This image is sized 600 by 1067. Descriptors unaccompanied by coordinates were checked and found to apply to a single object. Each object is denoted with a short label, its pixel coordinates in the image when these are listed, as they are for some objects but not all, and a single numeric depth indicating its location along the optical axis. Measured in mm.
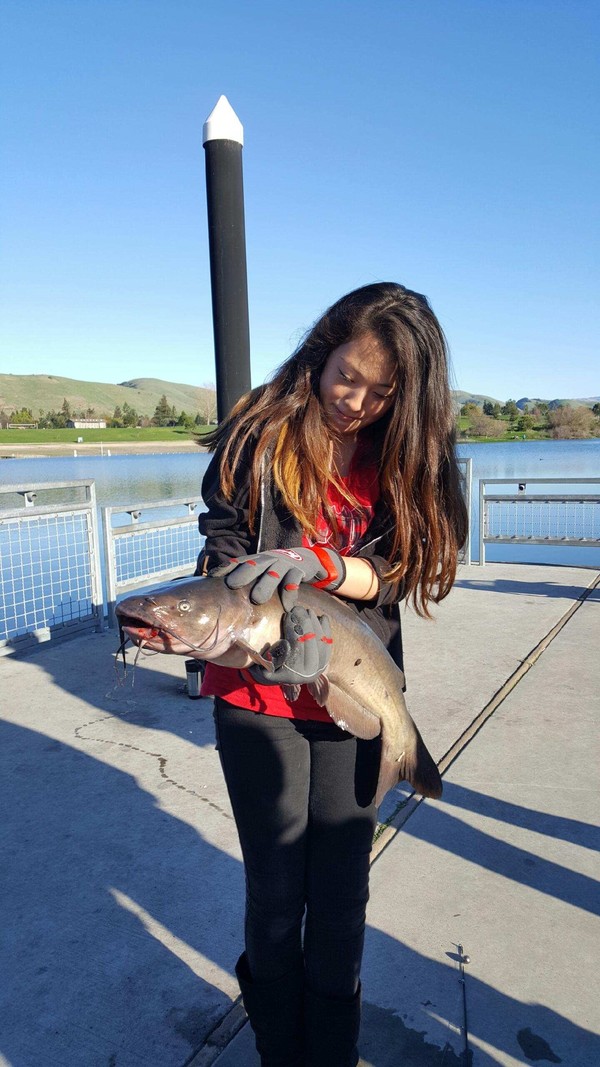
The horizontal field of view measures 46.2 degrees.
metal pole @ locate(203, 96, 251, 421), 4016
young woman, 1749
